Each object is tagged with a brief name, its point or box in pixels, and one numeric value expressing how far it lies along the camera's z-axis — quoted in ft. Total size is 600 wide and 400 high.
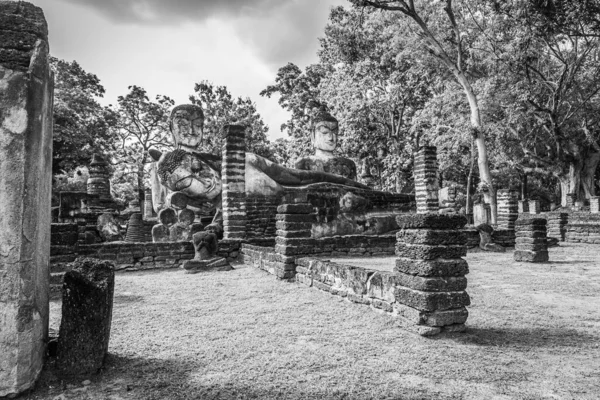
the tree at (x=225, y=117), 72.95
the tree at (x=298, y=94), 71.87
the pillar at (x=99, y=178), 46.01
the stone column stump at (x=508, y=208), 37.29
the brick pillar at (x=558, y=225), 45.62
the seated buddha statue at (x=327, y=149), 41.32
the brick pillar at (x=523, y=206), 73.26
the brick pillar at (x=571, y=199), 71.72
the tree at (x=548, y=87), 37.29
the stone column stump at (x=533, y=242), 25.63
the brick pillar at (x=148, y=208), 52.36
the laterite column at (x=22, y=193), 6.73
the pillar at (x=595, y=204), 58.18
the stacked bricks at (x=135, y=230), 33.01
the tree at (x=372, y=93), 62.28
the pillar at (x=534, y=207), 65.41
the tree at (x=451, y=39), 43.62
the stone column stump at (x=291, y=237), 19.49
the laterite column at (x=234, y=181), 27.53
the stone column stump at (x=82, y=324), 7.88
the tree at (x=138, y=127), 75.20
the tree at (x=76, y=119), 57.89
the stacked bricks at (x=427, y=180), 37.55
